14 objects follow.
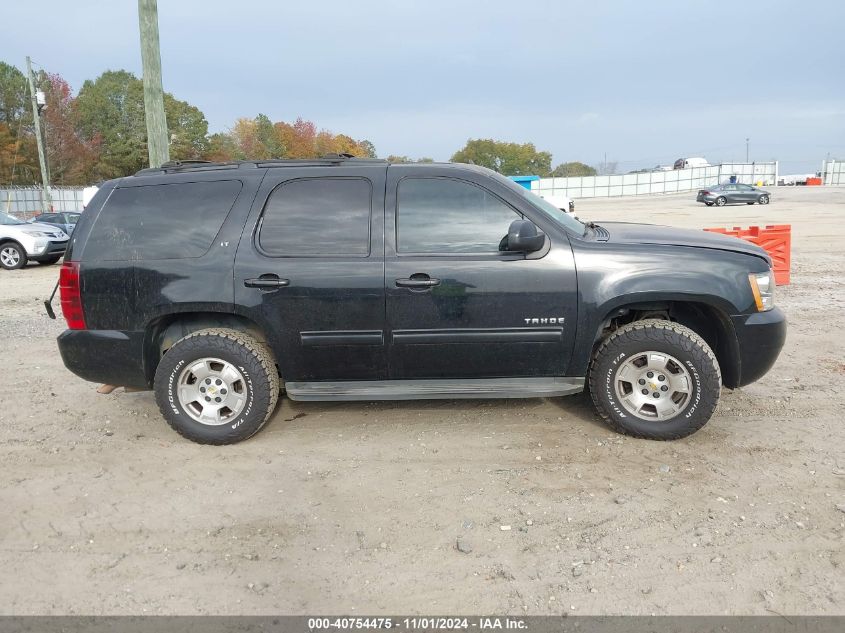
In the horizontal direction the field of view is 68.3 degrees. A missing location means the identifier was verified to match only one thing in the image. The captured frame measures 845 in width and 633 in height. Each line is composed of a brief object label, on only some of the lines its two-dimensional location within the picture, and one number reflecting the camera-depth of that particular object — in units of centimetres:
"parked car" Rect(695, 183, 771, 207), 3981
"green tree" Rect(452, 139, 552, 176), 10481
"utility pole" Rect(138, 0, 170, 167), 816
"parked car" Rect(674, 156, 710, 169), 7672
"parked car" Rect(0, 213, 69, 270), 1423
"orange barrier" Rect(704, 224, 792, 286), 965
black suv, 397
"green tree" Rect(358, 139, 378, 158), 9227
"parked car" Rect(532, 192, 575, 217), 1666
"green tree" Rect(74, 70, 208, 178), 6462
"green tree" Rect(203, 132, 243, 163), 6881
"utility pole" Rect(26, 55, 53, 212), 2870
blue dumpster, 3065
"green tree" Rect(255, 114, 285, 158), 6512
